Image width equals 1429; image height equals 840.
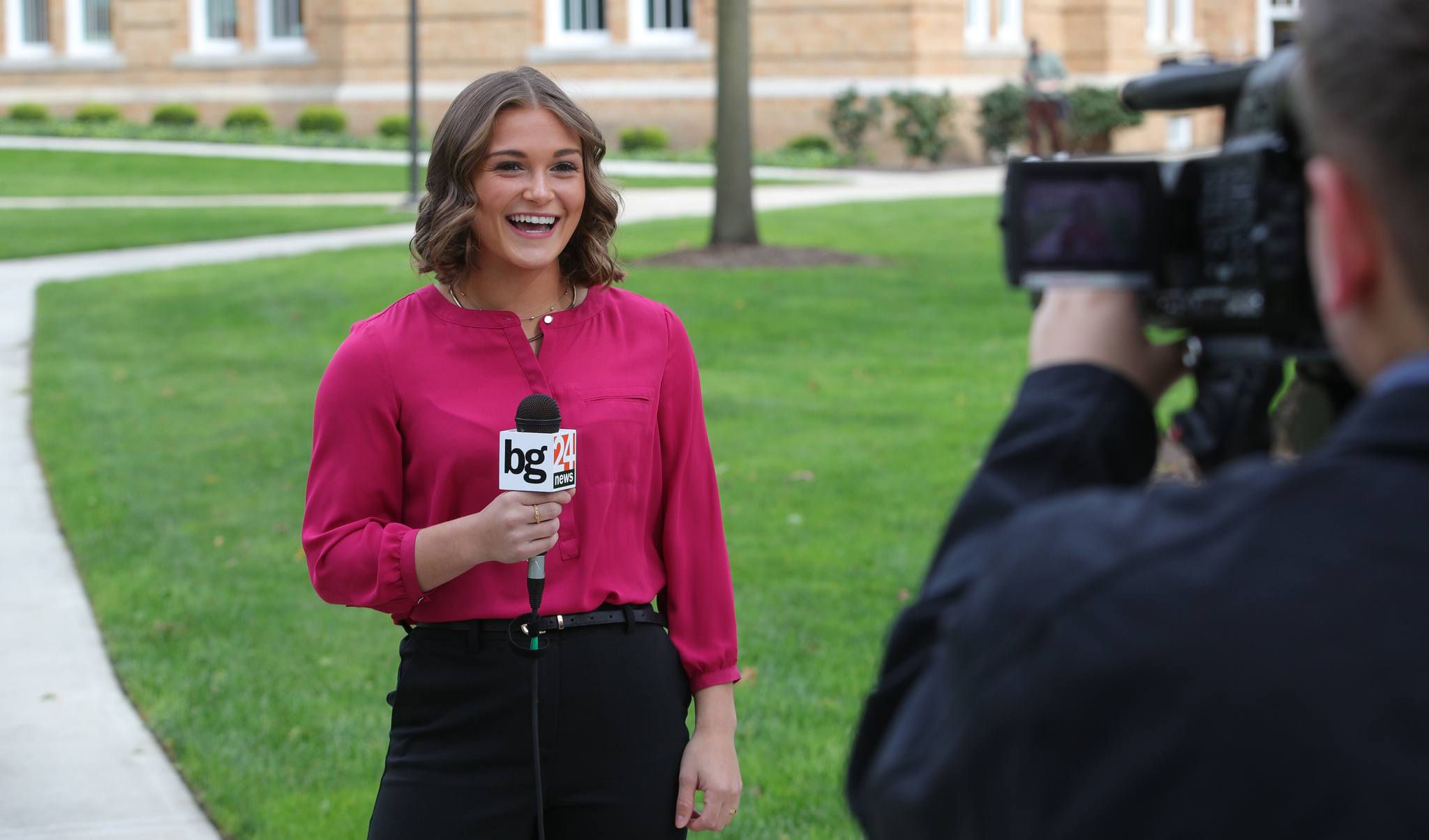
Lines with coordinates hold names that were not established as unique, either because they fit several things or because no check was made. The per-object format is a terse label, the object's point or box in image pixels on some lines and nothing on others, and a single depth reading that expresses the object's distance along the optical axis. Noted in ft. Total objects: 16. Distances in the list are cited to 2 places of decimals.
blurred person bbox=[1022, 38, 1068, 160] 95.61
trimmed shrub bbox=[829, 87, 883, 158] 105.50
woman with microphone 9.21
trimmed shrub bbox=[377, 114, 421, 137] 121.19
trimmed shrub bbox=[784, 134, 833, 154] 107.55
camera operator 3.70
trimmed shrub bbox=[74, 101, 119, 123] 134.82
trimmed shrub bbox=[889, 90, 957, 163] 103.40
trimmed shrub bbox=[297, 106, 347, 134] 125.29
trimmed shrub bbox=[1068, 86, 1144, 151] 107.14
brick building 109.19
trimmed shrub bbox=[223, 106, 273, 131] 129.18
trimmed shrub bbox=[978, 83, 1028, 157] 105.50
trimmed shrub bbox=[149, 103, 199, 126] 131.85
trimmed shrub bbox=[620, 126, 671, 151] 112.06
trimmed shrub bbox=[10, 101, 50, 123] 135.54
